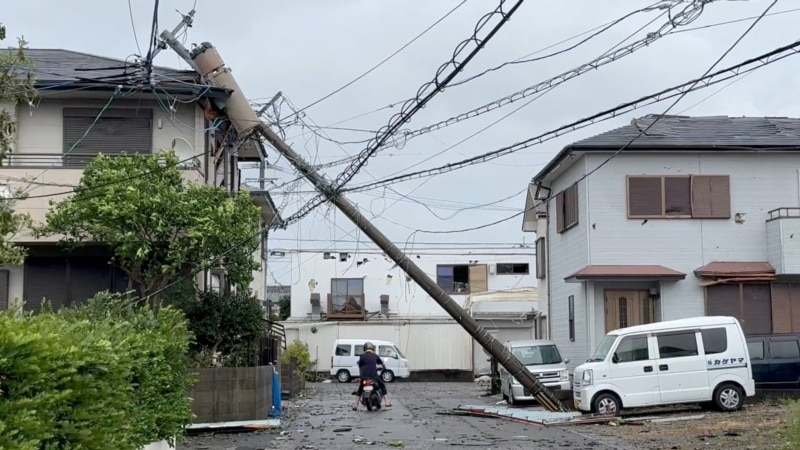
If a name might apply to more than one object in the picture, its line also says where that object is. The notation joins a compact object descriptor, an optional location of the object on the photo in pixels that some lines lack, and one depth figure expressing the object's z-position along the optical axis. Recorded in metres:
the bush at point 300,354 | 38.16
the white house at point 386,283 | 54.03
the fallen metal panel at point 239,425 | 18.52
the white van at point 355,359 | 45.62
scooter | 25.09
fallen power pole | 21.09
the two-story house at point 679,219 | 25.91
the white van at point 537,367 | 25.91
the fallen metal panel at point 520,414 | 20.97
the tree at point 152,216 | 18.08
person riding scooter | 25.62
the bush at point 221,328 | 19.92
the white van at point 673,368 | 21.03
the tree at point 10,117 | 12.25
